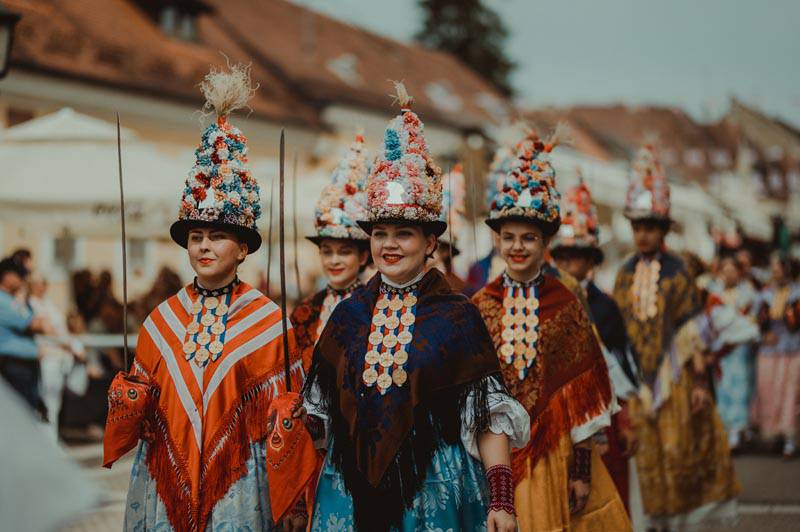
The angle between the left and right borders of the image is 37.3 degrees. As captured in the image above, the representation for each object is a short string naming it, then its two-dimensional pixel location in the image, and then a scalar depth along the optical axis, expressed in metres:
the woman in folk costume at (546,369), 5.68
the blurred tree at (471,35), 58.34
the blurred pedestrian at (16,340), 10.48
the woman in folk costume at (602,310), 6.74
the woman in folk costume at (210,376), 4.75
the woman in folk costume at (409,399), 4.32
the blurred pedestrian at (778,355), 14.98
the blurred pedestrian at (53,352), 11.84
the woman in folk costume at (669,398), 8.46
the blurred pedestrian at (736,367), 15.15
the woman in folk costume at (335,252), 6.37
